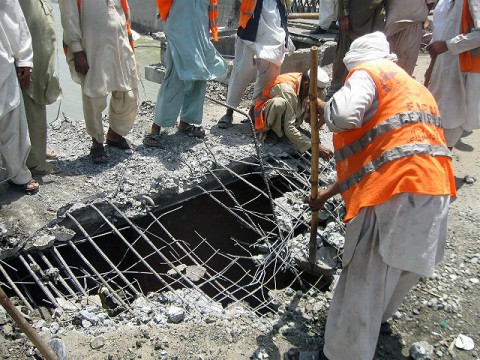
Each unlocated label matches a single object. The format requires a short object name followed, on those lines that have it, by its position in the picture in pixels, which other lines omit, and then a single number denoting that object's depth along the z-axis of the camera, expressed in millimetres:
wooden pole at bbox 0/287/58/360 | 1938
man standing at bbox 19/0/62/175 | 3756
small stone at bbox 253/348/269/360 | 2893
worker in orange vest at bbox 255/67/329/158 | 4754
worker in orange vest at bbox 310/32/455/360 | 2439
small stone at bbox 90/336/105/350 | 2782
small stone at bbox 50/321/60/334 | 2875
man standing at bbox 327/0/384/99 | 5922
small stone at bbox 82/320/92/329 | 2963
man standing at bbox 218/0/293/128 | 5027
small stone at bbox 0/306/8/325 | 2906
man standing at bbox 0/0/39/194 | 3408
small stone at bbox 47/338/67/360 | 2615
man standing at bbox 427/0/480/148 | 4426
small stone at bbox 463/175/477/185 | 5031
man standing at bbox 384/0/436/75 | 5539
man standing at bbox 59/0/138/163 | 3961
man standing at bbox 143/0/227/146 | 4594
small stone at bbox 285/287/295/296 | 3537
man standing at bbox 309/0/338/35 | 8826
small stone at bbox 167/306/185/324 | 3066
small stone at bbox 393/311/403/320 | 3355
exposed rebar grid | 3434
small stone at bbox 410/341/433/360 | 3029
